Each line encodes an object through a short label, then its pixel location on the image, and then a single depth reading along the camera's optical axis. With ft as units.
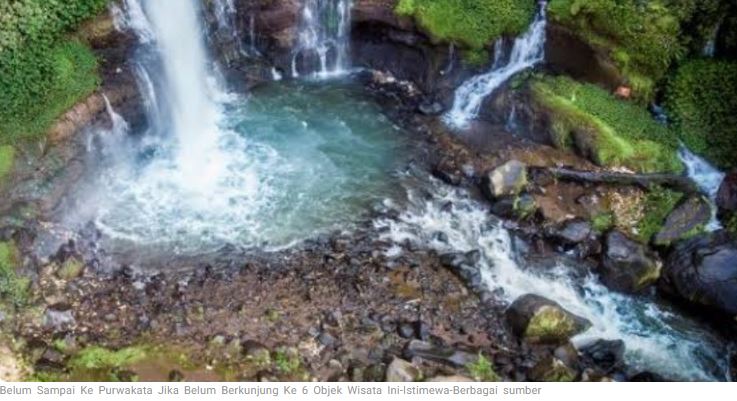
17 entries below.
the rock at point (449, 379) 36.47
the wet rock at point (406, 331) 40.88
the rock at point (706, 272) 43.96
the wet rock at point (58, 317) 40.24
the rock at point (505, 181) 51.78
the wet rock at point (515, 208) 50.67
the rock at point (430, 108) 61.26
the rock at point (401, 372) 37.37
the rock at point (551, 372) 37.96
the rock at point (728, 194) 50.37
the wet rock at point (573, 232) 48.85
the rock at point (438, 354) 39.19
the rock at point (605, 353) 40.73
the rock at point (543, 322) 41.14
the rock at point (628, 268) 46.29
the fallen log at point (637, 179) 52.75
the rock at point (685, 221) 49.01
